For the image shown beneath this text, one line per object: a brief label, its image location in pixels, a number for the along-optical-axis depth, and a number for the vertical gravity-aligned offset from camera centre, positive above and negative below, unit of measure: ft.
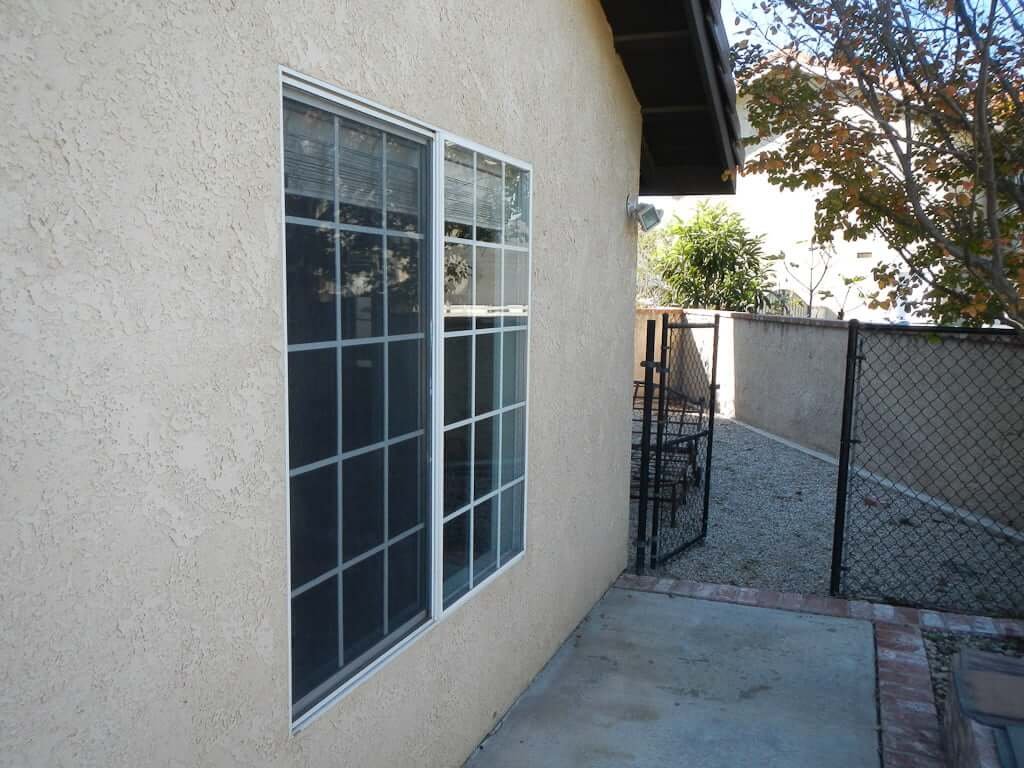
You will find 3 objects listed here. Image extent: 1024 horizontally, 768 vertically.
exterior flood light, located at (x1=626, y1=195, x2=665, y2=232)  21.54 +2.03
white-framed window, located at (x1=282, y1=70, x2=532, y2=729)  8.69 -1.03
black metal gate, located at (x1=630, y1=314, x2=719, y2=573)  22.07 -6.34
